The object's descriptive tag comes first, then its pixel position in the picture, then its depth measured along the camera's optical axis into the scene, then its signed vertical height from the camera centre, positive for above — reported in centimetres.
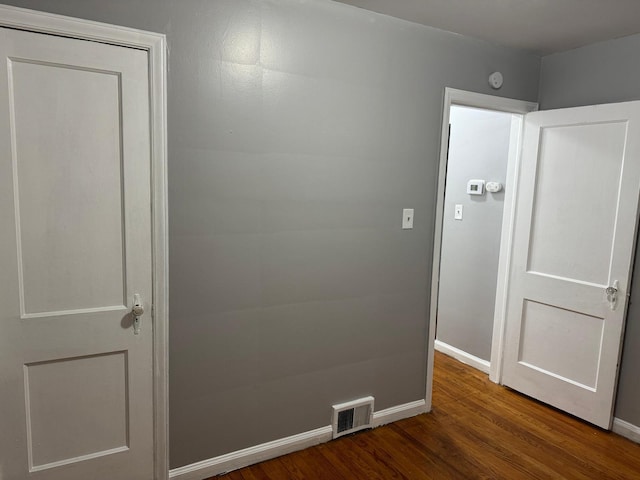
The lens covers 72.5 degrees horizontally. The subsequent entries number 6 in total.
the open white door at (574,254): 260 -31
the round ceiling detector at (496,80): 277 +78
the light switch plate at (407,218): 258 -11
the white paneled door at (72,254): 165 -28
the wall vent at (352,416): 252 -129
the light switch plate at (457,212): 371 -10
